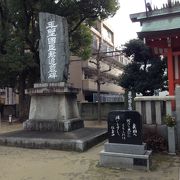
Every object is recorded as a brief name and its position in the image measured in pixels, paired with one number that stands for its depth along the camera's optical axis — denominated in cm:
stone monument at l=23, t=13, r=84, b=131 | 833
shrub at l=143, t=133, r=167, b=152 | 596
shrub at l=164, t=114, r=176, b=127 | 588
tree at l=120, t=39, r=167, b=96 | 1405
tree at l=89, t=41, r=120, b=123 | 1542
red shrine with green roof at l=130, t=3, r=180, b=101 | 674
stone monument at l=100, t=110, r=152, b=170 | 481
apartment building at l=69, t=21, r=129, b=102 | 2585
